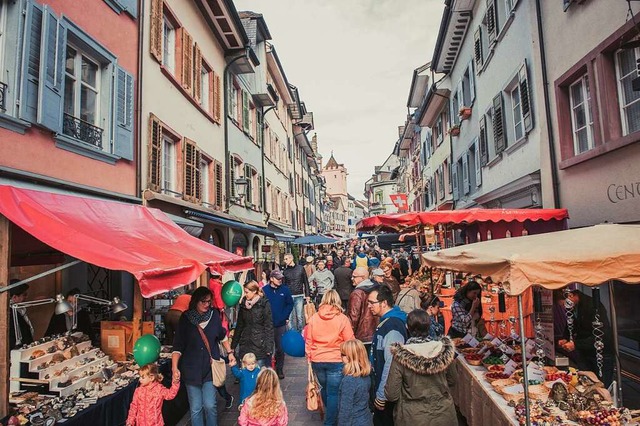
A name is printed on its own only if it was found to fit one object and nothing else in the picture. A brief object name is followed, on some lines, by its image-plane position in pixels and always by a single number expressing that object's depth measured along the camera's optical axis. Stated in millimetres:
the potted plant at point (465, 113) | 15991
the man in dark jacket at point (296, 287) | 10219
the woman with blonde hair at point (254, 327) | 6486
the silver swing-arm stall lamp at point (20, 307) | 5243
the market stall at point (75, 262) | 4301
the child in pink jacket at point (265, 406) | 4031
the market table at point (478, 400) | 4375
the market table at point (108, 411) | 4305
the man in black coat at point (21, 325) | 5805
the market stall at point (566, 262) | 3645
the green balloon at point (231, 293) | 6645
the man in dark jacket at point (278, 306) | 7828
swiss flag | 26022
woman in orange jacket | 5254
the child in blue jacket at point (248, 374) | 5604
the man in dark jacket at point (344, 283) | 10797
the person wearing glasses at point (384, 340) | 4422
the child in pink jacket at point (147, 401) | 4645
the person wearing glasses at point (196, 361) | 5164
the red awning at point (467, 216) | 7891
